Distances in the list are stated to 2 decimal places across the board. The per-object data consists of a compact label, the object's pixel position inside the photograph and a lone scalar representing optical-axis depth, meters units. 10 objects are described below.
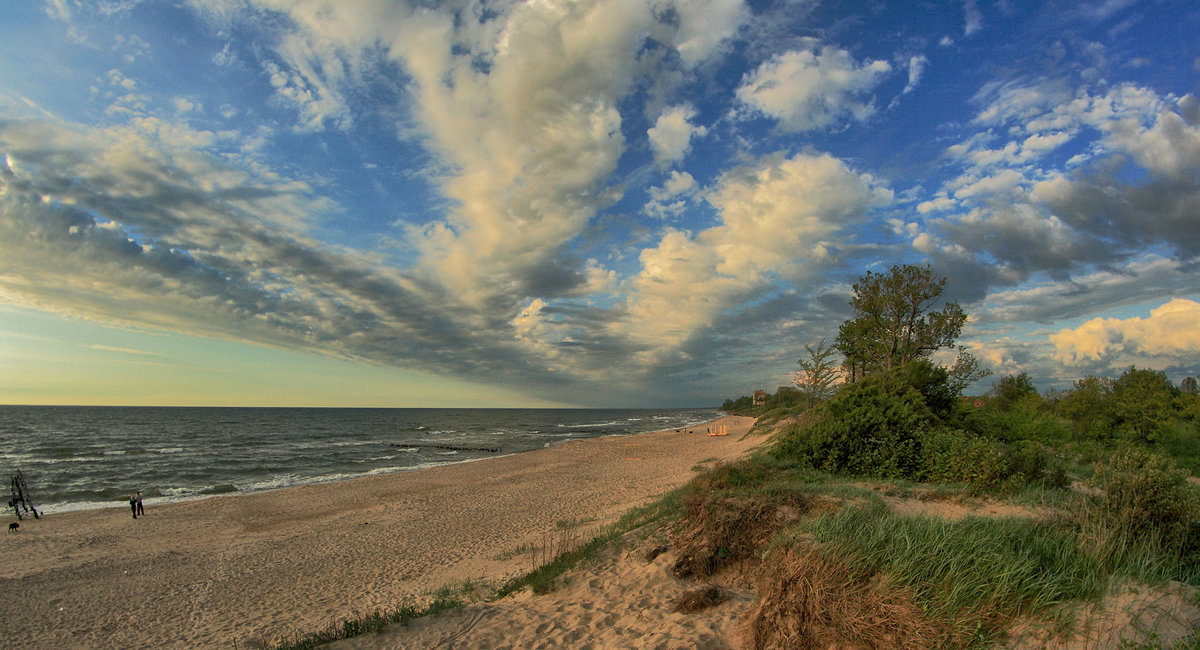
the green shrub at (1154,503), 5.67
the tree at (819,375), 31.14
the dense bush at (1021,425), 17.03
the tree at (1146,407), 20.44
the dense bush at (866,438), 11.61
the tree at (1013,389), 30.44
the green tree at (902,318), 25.56
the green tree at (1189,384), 32.10
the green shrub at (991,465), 9.19
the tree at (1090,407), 22.75
